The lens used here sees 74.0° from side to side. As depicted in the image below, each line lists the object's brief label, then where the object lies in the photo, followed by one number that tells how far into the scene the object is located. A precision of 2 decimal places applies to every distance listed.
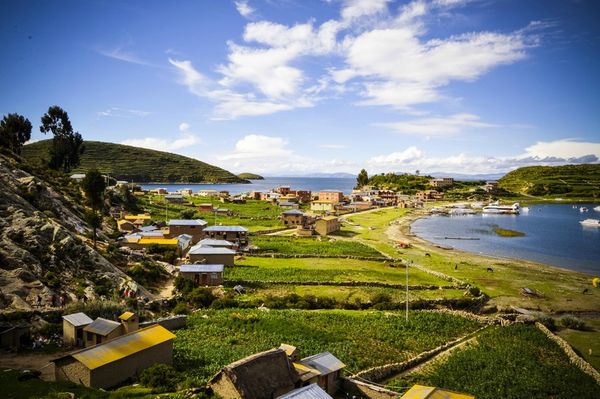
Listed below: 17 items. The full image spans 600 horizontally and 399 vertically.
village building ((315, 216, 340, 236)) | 87.12
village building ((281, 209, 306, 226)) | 95.44
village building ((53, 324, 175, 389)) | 20.88
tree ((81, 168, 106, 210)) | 62.28
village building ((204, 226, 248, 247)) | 68.38
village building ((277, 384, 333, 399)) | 17.91
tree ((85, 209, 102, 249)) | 49.28
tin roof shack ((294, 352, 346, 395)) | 22.31
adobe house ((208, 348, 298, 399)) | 19.45
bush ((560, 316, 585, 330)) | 38.19
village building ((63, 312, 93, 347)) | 26.55
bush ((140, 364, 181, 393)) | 21.01
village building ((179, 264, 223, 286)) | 46.44
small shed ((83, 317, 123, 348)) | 25.27
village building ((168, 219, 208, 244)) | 67.00
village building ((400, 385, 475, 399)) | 18.86
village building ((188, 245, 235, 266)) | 52.59
